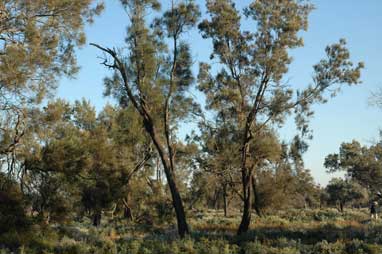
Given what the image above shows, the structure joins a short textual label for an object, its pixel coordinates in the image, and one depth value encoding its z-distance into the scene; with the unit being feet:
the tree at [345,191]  242.78
